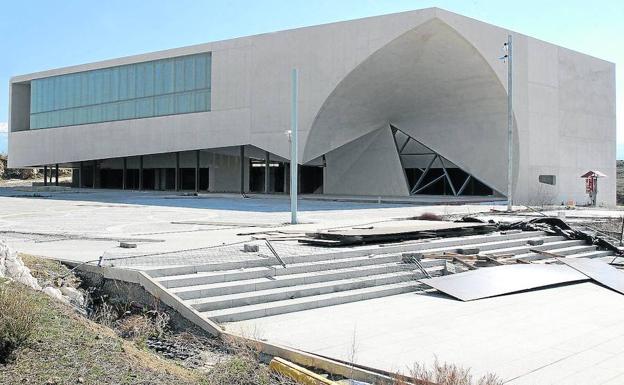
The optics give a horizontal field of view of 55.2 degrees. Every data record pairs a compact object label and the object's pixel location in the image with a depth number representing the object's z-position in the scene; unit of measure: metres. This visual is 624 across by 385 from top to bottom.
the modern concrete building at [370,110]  33.88
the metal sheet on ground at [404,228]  12.24
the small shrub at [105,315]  7.43
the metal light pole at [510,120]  24.17
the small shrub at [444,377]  4.59
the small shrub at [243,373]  5.24
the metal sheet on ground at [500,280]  9.27
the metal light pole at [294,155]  17.80
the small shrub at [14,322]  4.89
